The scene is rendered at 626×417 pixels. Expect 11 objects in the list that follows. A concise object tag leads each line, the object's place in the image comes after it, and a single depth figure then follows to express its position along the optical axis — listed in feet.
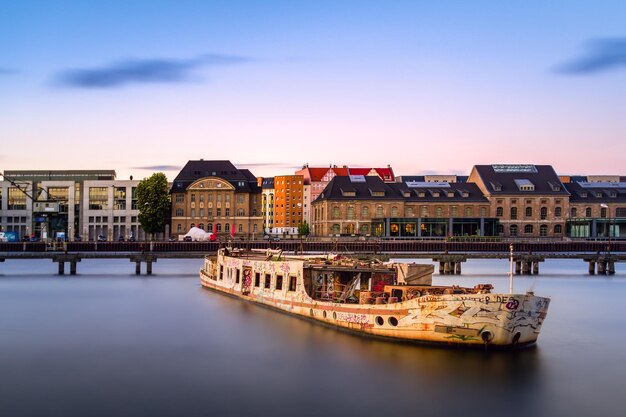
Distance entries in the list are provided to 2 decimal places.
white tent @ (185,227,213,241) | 373.32
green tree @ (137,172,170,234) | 472.85
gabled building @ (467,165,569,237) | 485.15
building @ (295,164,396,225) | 644.27
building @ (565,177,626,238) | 467.52
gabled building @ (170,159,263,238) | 525.34
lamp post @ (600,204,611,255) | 465.22
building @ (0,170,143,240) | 524.11
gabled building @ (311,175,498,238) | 476.95
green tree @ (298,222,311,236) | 587.84
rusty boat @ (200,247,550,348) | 108.37
